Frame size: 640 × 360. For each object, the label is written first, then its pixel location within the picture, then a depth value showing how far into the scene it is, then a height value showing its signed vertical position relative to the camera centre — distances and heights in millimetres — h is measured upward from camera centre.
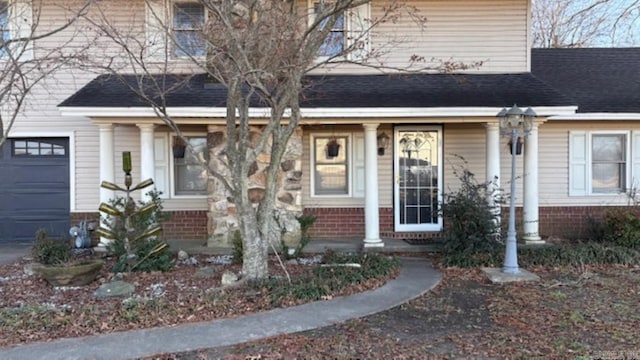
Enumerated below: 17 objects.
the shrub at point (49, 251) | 7875 -1248
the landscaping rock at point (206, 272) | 7204 -1478
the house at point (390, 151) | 9656 +540
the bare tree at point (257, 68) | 6156 +1445
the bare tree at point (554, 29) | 17138 +5858
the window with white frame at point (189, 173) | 10266 +68
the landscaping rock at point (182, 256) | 8562 -1442
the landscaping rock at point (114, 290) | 6211 -1507
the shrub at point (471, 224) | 7984 -829
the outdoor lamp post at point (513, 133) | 7188 +642
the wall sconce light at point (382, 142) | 10203 +715
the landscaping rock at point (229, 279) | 6582 -1433
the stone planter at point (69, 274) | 6668 -1376
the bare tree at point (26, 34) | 9125 +2897
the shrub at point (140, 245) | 7496 -1119
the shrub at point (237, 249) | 7739 -1197
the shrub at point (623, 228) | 8680 -996
